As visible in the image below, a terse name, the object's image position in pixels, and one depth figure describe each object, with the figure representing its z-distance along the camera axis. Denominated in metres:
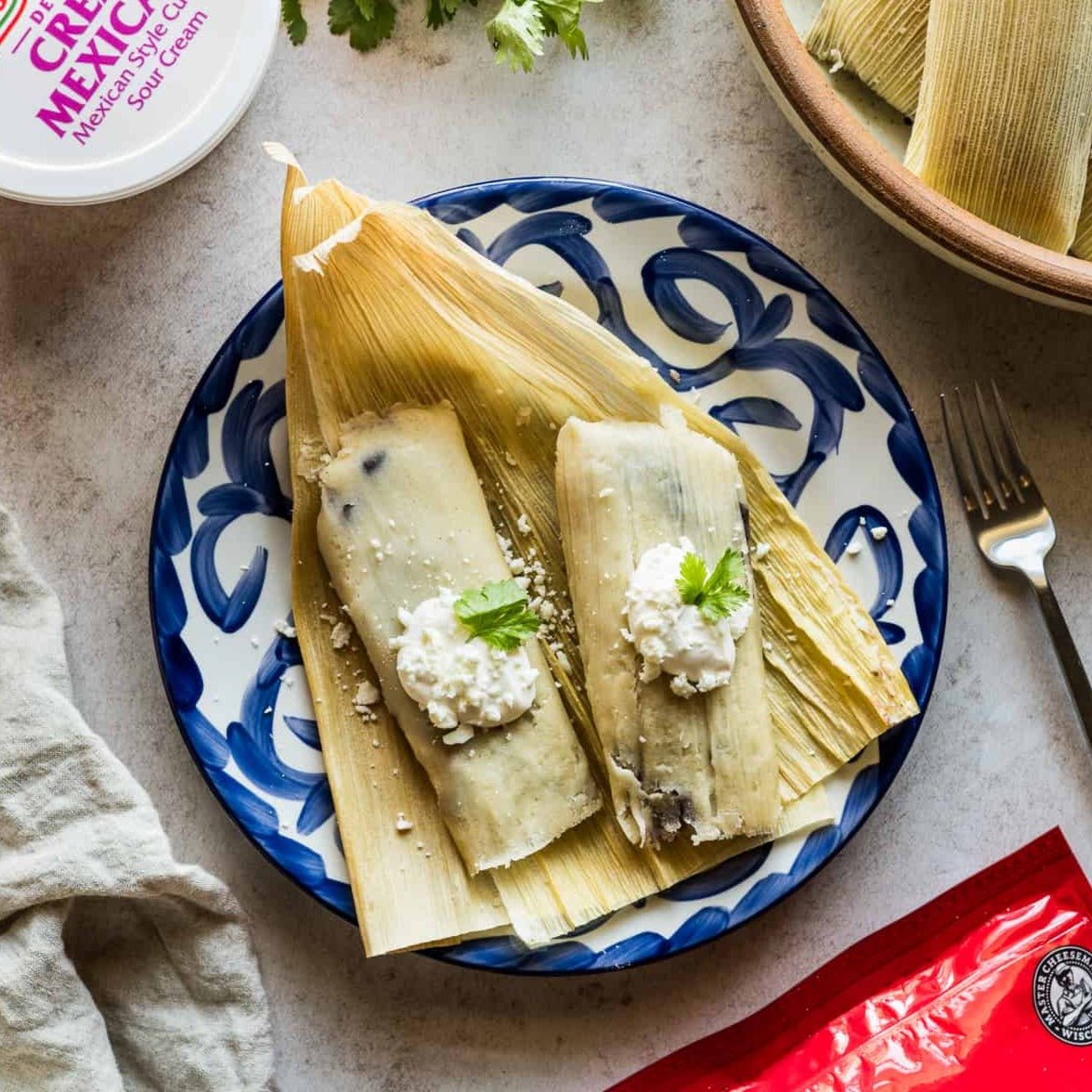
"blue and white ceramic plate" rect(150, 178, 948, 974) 0.76
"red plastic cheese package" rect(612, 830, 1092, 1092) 0.76
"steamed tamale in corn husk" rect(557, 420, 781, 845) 0.74
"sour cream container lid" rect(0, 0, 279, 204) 0.75
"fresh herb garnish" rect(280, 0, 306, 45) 0.78
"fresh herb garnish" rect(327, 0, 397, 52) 0.79
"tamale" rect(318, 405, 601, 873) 0.75
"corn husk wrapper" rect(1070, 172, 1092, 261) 0.75
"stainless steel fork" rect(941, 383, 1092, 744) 0.79
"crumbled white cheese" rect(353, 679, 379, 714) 0.77
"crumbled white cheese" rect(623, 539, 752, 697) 0.73
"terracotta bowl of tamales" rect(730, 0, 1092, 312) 0.72
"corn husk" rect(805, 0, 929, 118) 0.74
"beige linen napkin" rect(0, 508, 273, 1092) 0.76
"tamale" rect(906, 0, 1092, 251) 0.72
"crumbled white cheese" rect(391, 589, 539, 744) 0.73
